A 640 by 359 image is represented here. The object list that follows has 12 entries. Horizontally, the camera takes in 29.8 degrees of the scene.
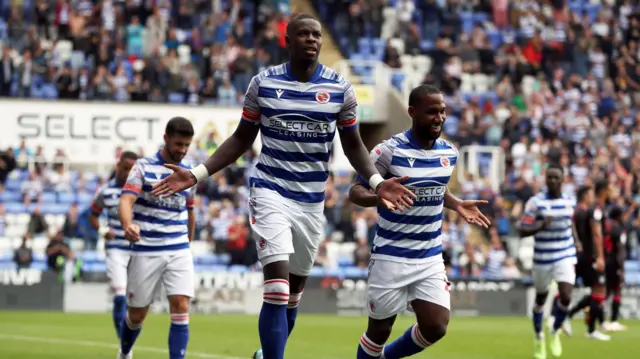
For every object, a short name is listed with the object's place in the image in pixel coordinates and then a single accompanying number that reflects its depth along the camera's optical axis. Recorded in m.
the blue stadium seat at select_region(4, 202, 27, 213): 26.00
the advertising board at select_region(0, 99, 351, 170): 27.73
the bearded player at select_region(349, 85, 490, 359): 9.42
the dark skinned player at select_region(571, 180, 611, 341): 18.33
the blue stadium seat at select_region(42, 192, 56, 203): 26.55
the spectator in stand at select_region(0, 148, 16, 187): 26.58
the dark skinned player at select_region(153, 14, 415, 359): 9.11
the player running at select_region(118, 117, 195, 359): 11.21
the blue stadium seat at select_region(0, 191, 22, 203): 26.30
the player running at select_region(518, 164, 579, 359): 15.51
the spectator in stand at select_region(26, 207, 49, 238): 25.34
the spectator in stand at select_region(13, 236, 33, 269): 24.16
